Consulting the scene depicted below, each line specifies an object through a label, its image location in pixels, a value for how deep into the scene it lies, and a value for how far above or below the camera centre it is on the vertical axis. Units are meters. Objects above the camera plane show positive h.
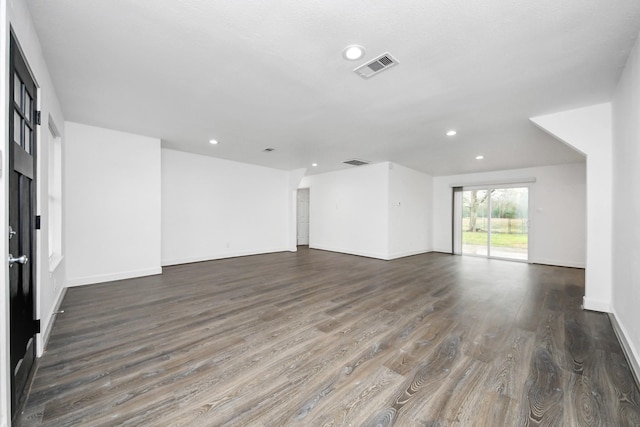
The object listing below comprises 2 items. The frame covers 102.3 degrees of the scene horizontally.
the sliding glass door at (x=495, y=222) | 6.68 -0.26
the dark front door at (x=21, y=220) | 1.46 -0.05
